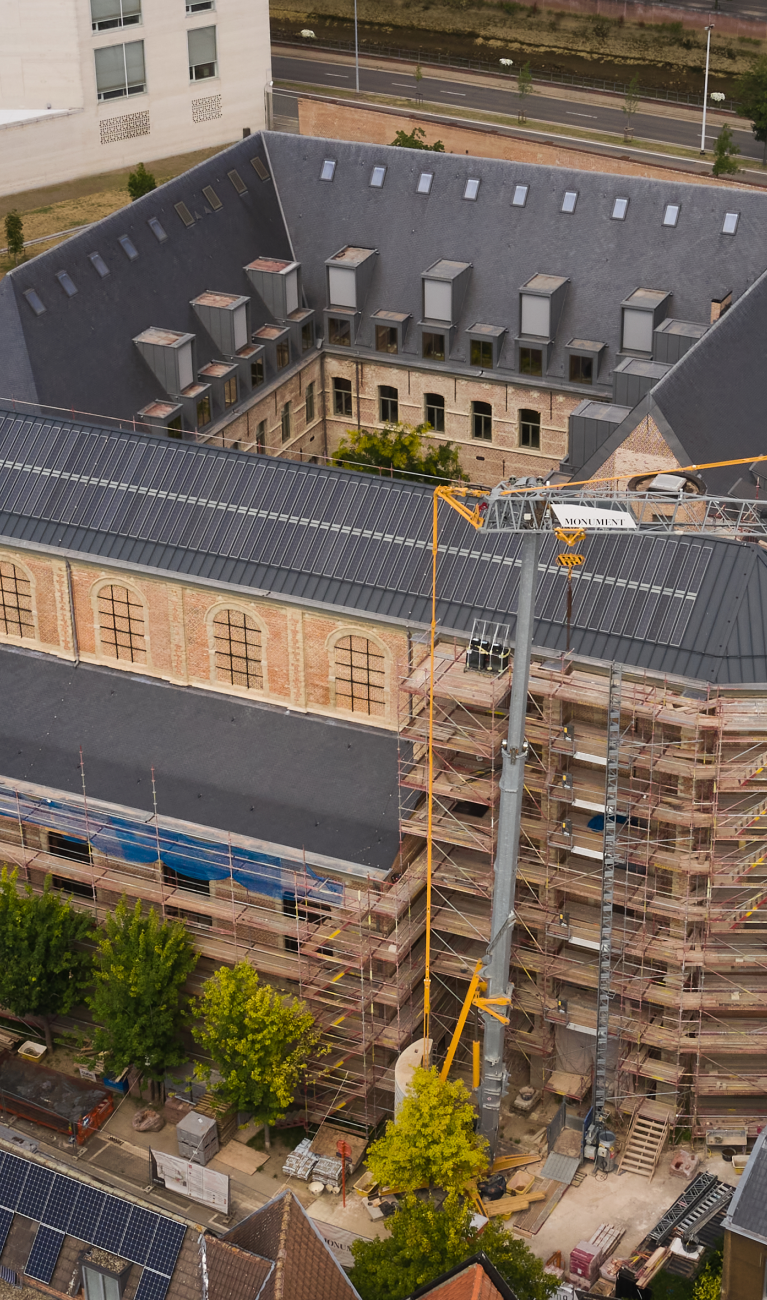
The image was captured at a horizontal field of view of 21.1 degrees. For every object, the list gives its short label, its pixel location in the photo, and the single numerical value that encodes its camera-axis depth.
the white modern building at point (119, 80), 125.50
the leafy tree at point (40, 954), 63.34
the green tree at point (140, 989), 62.03
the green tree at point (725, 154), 124.38
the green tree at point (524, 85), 140.88
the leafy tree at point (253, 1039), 60.59
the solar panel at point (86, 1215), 51.84
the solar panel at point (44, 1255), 52.19
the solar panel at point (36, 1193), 52.53
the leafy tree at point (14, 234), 111.25
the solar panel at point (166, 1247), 50.62
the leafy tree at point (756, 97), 129.88
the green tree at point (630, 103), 139.75
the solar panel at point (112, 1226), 51.41
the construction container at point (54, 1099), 64.56
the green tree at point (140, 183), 112.19
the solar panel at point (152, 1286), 50.50
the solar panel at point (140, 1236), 50.97
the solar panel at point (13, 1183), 52.84
